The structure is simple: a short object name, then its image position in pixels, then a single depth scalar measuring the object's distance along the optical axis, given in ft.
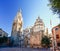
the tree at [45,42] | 44.37
